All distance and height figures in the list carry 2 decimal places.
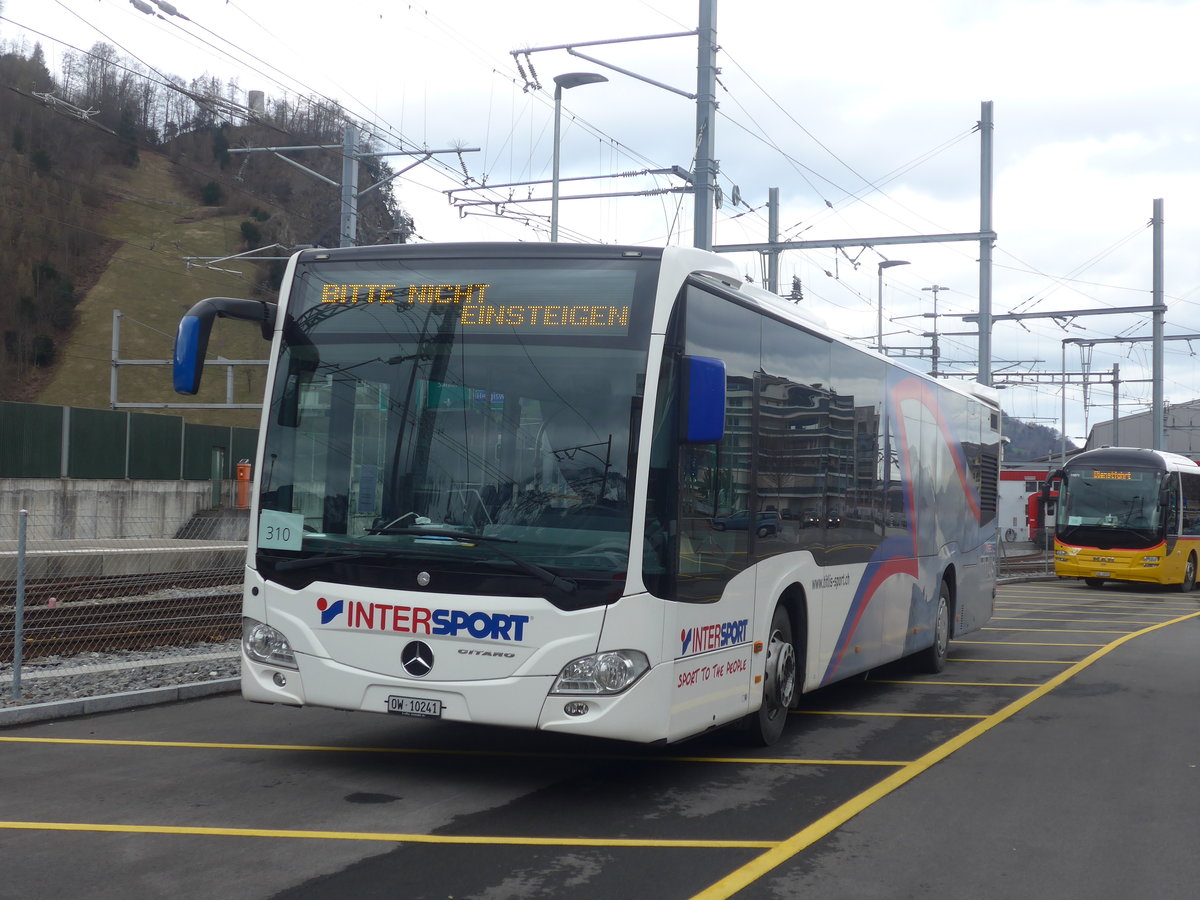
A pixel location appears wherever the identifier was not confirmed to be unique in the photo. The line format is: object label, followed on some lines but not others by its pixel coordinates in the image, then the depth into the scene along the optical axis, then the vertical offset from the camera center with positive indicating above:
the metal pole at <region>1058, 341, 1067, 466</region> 55.90 +4.39
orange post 47.34 -0.09
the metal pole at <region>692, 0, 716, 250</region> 18.23 +5.20
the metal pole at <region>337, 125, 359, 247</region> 22.34 +5.20
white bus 6.74 -0.01
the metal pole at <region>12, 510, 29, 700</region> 9.28 -1.03
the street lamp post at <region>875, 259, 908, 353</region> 35.31 +5.46
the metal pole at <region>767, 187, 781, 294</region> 28.06 +6.02
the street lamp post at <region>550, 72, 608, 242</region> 22.52 +7.08
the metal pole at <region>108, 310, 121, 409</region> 38.61 +3.63
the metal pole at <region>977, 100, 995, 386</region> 26.97 +5.25
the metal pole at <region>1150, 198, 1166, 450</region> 39.53 +5.10
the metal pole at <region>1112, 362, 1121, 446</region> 54.46 +4.92
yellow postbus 30.45 -0.34
